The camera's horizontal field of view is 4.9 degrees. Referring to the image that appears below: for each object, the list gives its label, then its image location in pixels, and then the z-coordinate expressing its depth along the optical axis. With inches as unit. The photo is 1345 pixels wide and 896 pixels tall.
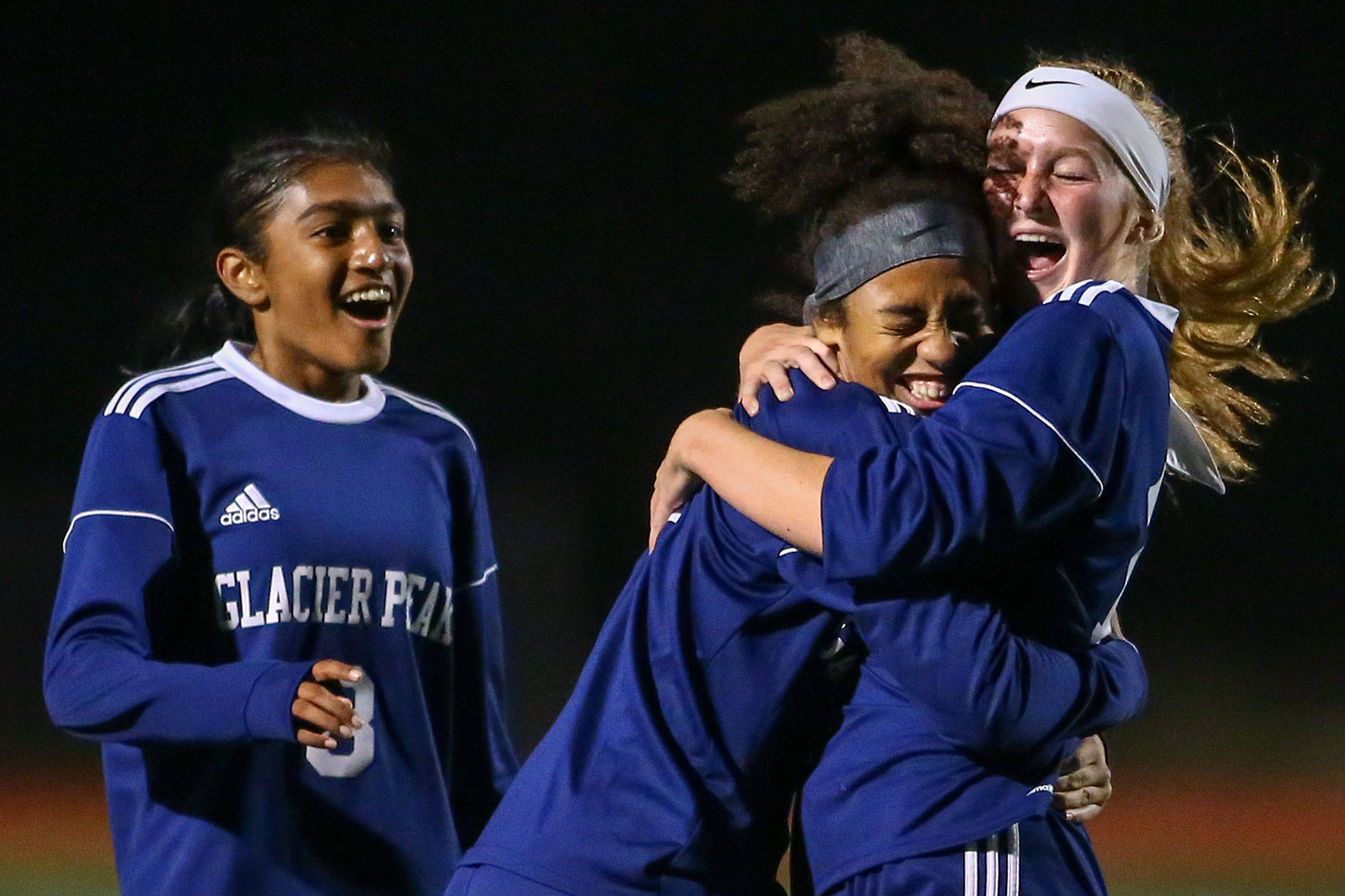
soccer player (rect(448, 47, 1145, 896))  657.9
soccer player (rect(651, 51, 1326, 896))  656.6
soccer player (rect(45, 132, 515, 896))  673.1
